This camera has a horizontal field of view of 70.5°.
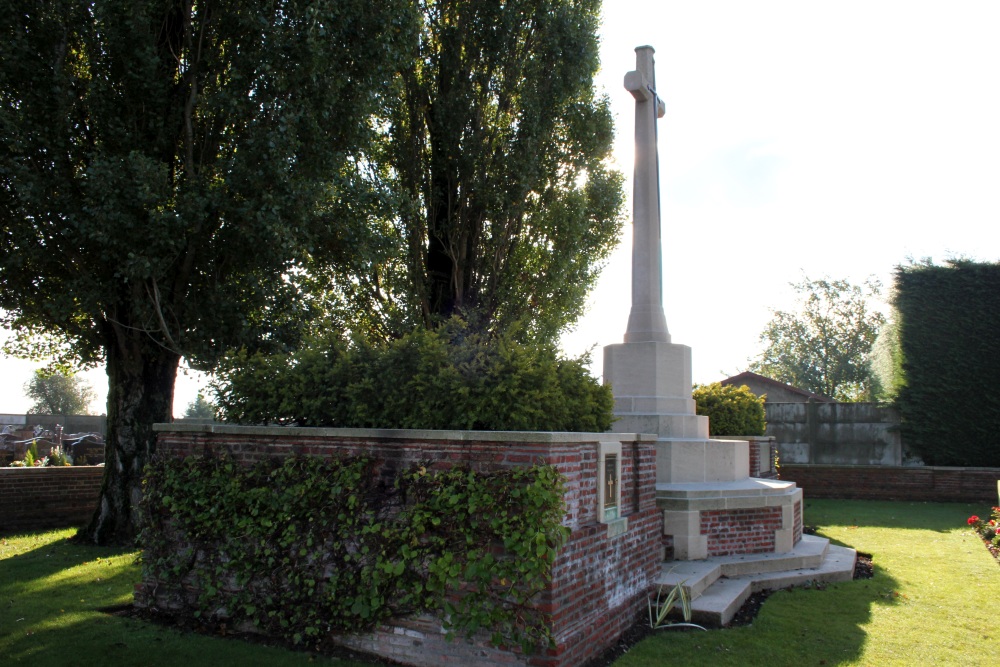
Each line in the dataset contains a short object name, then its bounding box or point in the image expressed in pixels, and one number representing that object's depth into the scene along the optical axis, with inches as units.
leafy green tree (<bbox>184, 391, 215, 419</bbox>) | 2284.1
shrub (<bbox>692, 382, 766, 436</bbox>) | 495.8
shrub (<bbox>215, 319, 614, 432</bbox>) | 201.8
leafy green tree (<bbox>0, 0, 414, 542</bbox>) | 313.1
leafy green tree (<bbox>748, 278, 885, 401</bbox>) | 1496.1
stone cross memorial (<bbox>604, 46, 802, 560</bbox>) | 279.4
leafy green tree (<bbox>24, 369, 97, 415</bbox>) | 2046.0
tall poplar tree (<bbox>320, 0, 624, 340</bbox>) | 454.0
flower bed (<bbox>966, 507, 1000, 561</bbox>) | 359.5
